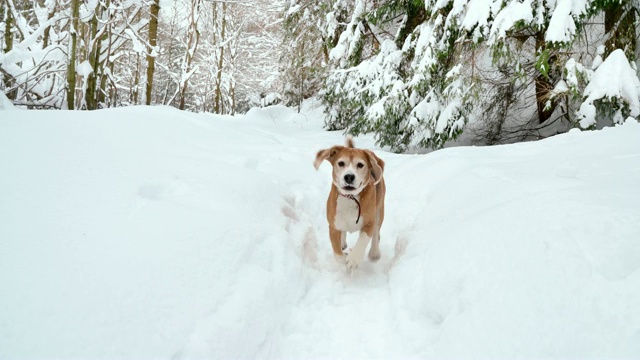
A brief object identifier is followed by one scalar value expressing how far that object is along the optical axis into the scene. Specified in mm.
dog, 2807
